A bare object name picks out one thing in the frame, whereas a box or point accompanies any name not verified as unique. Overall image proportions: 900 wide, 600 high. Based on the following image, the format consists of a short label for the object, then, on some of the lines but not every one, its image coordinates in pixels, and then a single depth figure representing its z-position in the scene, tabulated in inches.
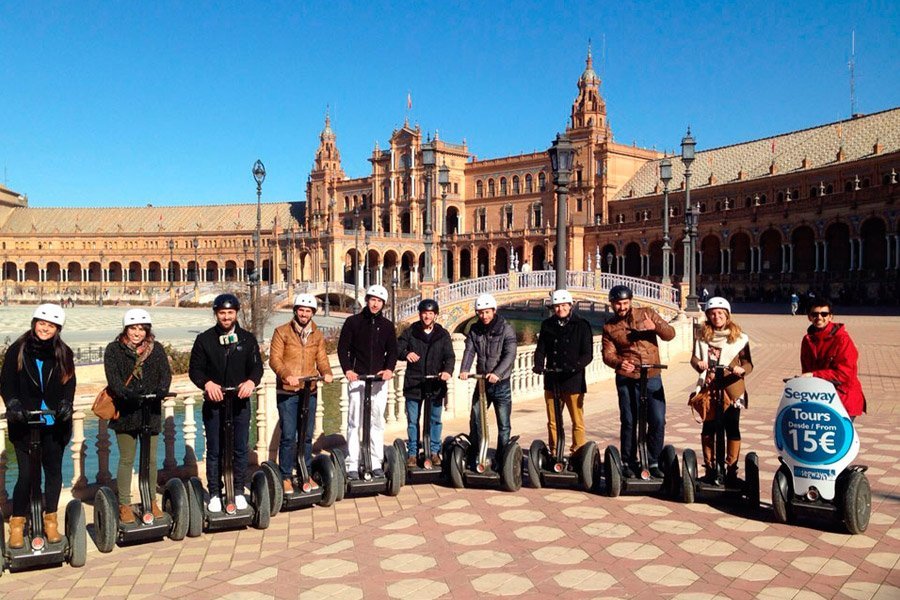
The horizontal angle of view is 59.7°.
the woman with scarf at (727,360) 256.1
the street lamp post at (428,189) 749.3
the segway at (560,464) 283.3
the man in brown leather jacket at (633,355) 270.4
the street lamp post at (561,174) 479.2
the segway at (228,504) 236.5
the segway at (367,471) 274.8
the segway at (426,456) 292.2
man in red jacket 238.1
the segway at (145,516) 223.0
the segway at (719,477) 257.0
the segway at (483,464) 283.9
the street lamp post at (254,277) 1018.7
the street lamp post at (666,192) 995.3
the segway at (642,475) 271.7
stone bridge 1168.8
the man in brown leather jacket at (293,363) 264.8
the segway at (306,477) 261.4
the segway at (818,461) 231.5
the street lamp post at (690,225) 914.7
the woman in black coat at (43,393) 205.8
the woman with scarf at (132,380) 223.9
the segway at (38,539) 205.9
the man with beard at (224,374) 237.3
